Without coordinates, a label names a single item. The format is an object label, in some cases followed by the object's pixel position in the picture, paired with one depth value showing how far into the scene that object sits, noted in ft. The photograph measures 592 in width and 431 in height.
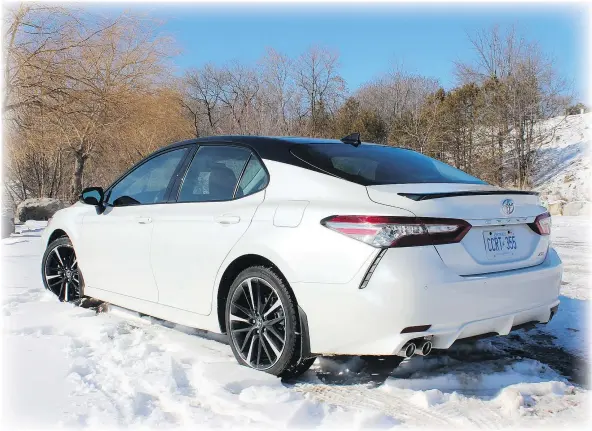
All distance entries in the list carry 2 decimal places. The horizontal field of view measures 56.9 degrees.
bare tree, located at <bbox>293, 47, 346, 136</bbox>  138.00
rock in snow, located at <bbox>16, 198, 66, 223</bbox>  61.77
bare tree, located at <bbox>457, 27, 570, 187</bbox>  94.94
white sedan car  9.14
